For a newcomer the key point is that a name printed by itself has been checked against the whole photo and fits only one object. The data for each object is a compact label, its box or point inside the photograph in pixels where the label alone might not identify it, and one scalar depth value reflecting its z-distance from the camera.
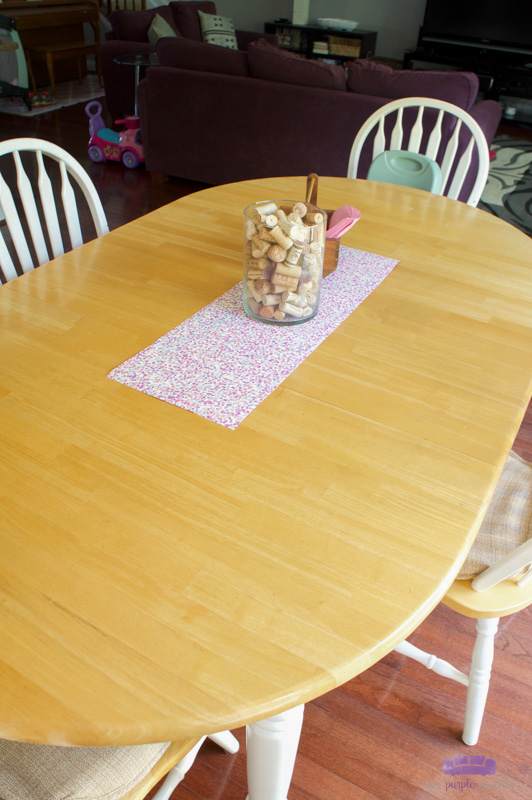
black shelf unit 6.53
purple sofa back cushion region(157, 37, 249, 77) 3.38
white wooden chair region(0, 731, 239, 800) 0.73
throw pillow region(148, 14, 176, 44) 4.88
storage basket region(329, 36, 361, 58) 6.57
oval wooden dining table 0.59
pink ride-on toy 4.15
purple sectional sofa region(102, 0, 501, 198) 3.11
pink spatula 1.29
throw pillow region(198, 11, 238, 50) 5.38
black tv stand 5.80
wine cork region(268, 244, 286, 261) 1.04
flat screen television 5.83
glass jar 1.04
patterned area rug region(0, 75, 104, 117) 5.45
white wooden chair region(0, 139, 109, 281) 1.37
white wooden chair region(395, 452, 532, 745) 0.97
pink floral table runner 0.95
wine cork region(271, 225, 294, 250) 1.04
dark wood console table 5.59
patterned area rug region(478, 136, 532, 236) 3.71
